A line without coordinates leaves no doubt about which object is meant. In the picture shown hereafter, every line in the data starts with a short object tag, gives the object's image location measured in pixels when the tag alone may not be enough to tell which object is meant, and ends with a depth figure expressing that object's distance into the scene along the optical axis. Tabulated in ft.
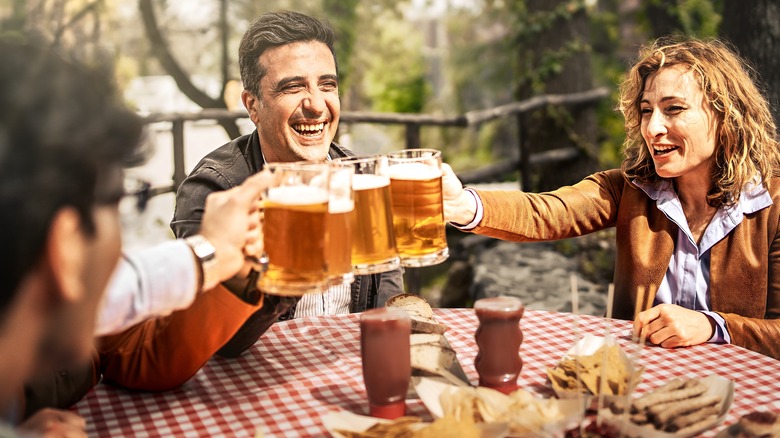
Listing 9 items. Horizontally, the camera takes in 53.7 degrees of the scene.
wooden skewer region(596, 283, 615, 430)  4.49
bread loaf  5.75
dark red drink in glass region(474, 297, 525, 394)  5.09
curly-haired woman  7.39
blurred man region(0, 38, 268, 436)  3.24
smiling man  8.18
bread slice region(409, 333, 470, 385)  5.22
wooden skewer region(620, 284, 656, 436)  4.49
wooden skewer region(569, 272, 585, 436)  4.51
